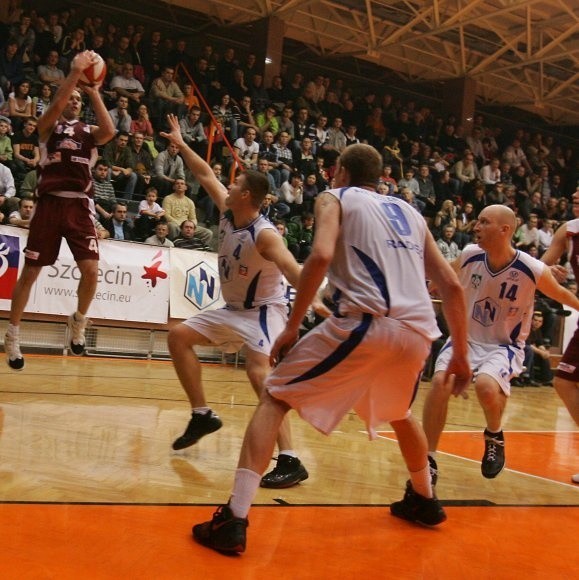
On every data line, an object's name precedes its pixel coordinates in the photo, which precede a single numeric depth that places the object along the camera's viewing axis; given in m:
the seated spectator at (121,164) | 13.19
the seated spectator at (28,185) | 11.59
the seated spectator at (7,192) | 11.23
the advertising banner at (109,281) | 10.52
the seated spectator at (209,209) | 14.20
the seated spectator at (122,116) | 14.11
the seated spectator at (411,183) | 18.36
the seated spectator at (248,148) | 15.41
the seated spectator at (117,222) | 12.09
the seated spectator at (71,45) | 15.12
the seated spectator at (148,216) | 12.67
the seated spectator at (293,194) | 15.27
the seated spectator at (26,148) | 12.09
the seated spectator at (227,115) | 16.03
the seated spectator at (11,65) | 13.87
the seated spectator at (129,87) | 15.06
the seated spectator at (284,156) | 15.66
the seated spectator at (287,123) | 17.44
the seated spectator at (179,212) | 12.87
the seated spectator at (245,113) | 16.83
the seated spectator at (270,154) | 15.49
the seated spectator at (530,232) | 18.70
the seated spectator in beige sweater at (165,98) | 15.65
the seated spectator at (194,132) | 15.20
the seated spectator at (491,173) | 21.23
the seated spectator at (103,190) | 12.41
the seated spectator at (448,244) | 16.23
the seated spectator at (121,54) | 16.11
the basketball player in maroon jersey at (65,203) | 6.04
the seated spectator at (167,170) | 13.70
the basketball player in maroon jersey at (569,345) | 5.52
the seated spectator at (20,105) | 12.81
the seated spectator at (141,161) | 13.41
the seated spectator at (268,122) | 17.05
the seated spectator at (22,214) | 10.73
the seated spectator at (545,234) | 18.83
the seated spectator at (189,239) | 12.37
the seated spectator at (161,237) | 12.20
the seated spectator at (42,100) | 13.31
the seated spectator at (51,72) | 14.38
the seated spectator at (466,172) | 20.12
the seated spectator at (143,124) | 14.44
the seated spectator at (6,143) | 11.87
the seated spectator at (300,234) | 13.91
